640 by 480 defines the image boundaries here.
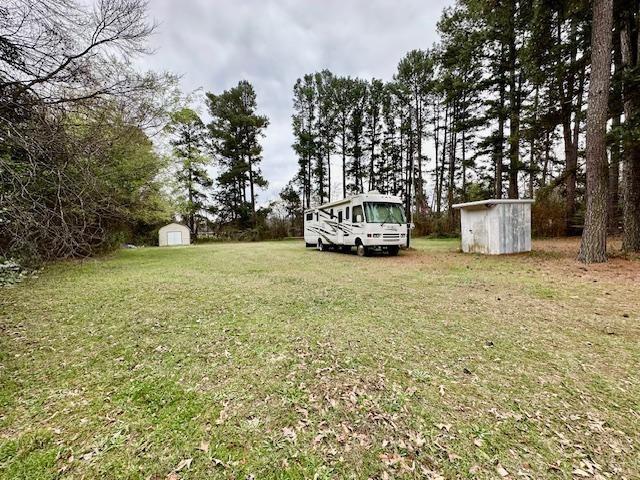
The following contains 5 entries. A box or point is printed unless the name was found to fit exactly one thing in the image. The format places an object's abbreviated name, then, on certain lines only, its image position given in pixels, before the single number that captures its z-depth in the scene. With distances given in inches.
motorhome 403.9
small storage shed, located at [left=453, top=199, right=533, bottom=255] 363.6
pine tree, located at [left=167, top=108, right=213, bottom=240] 894.3
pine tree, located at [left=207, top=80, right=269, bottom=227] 1021.8
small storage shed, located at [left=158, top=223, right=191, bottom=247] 978.1
